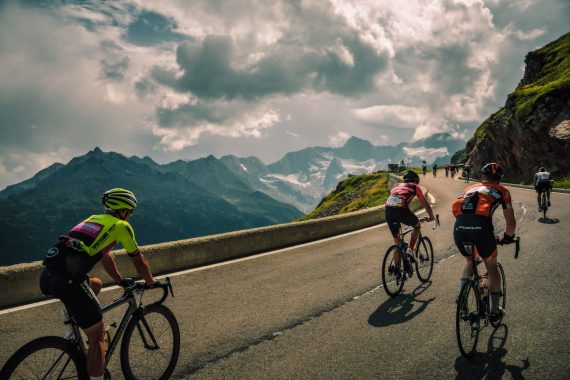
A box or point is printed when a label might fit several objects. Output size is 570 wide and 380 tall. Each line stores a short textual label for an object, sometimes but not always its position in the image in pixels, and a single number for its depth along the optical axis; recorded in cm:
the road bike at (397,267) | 766
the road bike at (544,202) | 1641
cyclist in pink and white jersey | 796
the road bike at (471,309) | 506
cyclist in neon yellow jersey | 390
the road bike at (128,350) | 365
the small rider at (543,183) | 1672
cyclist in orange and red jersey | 541
